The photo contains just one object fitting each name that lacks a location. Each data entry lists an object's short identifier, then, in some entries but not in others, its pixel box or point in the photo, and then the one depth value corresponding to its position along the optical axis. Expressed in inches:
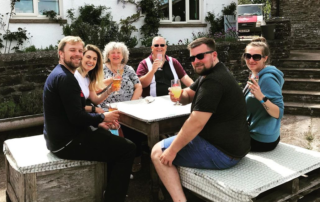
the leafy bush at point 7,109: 207.5
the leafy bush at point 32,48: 289.7
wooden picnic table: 125.3
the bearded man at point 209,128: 101.0
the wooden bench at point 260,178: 95.7
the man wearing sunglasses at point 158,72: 183.2
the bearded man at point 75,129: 109.5
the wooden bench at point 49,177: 109.2
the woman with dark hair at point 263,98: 115.3
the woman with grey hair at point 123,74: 173.3
